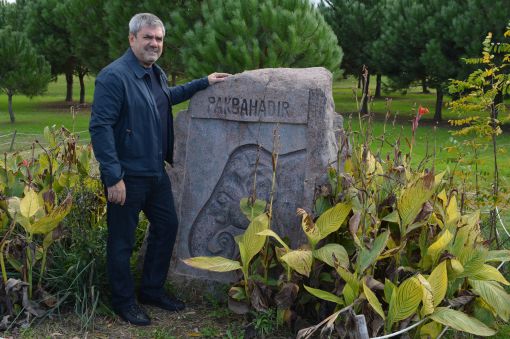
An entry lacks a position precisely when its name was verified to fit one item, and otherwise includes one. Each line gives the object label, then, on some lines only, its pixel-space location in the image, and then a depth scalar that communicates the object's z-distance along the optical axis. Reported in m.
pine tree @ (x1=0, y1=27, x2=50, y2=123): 20.73
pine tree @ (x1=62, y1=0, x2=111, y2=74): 21.05
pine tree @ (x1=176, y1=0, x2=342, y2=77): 11.80
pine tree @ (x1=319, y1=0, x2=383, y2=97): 24.59
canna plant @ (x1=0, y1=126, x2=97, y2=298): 4.16
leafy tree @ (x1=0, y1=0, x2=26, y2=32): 29.71
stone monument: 4.39
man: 3.89
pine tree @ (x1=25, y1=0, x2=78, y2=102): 25.86
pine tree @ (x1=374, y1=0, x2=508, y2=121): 16.72
